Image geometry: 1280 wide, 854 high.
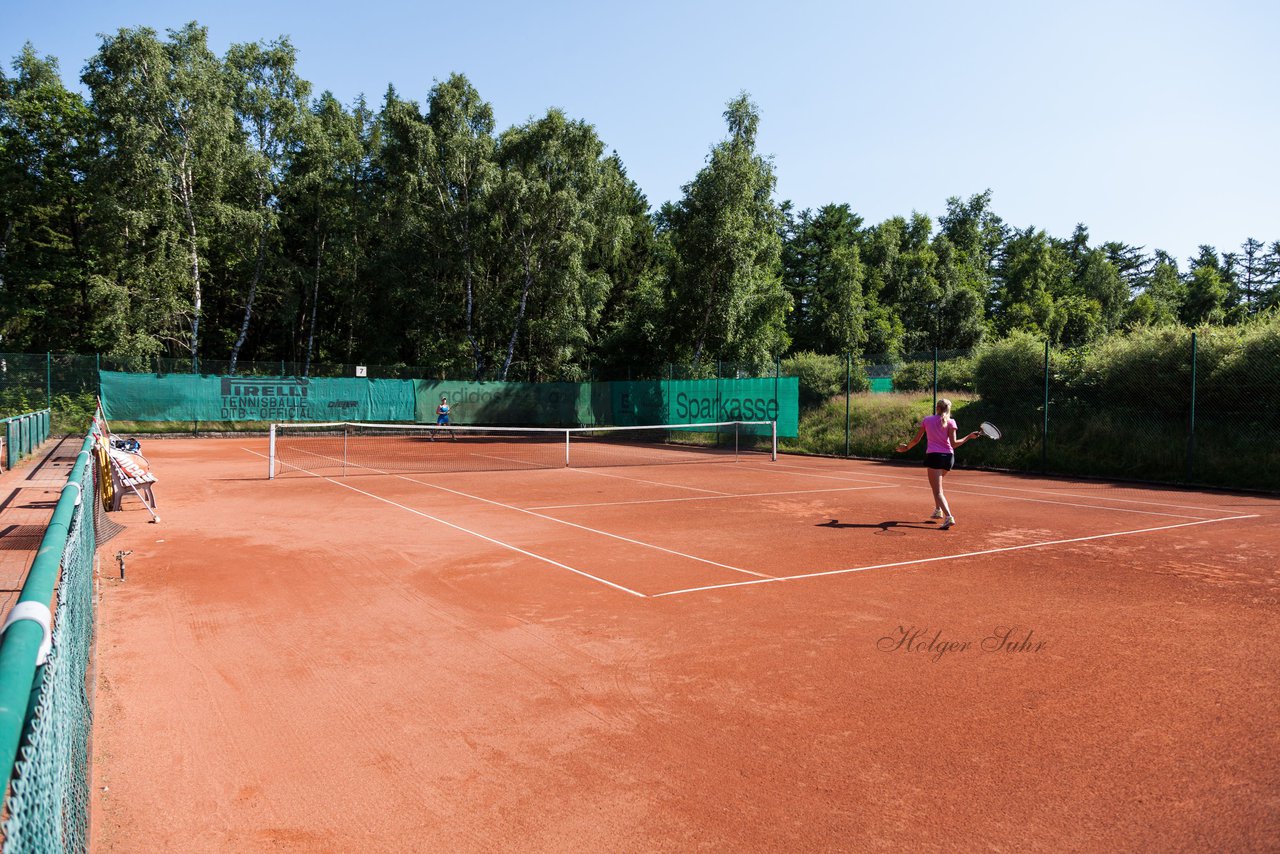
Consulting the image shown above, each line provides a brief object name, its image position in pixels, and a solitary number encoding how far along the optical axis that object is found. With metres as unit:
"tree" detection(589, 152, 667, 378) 39.19
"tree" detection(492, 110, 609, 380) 36.16
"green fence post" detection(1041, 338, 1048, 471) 19.55
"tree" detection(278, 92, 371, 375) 38.38
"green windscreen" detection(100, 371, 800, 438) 28.09
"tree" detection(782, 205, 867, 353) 57.19
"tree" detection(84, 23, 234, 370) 32.09
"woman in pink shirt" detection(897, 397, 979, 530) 10.62
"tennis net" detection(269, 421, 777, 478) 20.30
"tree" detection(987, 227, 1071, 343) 66.69
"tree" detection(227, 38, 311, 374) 37.06
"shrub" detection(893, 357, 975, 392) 27.30
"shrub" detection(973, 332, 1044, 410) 22.05
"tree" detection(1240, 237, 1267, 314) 94.88
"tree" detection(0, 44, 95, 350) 37.06
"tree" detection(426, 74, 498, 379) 36.28
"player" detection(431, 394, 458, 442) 30.50
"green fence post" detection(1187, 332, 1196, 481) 16.72
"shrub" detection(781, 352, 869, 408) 27.33
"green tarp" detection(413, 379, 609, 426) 35.59
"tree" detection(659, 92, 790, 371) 32.31
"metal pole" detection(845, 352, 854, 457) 24.33
